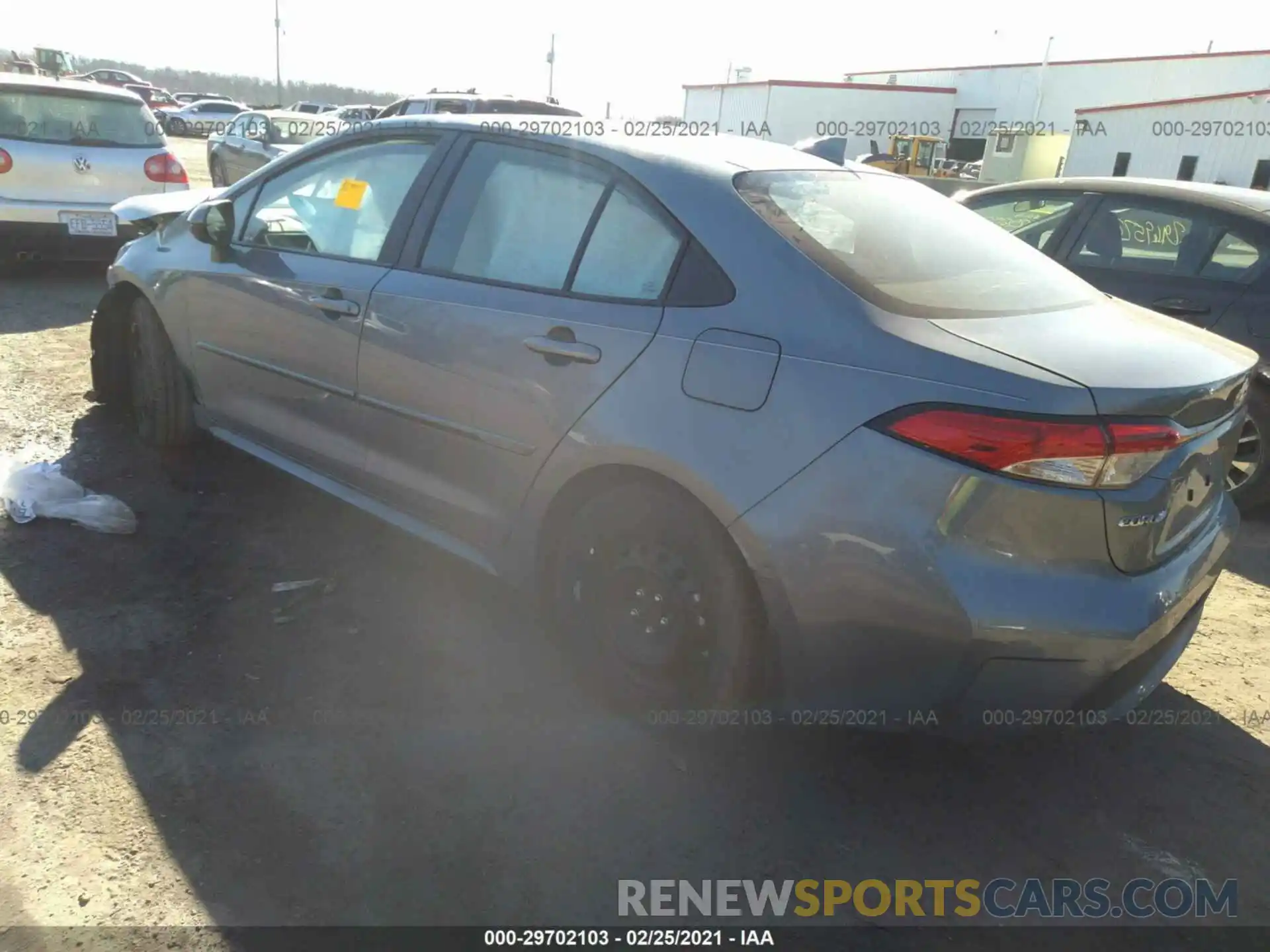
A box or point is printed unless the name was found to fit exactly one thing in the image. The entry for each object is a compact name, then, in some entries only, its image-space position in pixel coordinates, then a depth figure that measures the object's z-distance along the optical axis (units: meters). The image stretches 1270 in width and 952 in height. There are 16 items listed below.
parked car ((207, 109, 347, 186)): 13.47
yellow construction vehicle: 32.09
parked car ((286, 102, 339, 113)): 35.22
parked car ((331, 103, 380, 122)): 19.85
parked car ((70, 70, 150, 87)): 39.64
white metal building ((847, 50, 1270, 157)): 34.62
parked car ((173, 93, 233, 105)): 46.09
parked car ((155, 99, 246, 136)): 34.19
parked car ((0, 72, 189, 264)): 7.09
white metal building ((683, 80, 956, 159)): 42.81
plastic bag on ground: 3.63
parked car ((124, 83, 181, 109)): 37.43
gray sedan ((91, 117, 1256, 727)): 2.01
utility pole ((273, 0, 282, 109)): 56.56
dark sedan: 4.46
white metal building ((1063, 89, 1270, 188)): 23.56
